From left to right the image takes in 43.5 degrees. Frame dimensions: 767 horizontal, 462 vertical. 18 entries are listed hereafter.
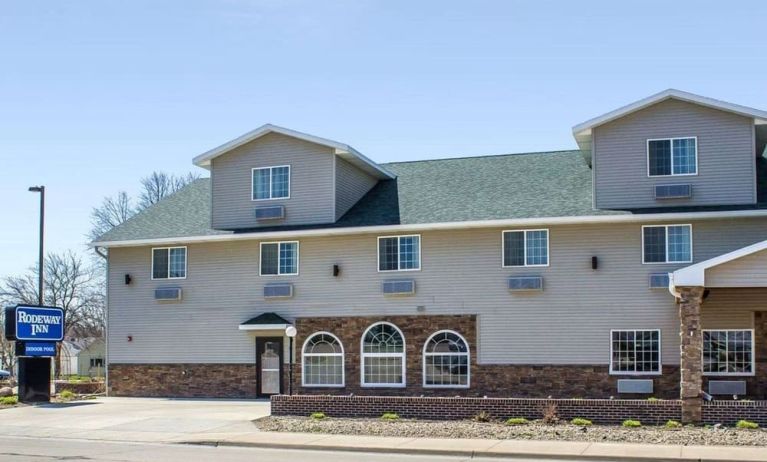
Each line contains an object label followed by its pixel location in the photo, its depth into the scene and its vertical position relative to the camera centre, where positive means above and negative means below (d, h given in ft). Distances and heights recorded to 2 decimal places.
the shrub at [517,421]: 71.26 -9.09
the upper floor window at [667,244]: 88.89 +5.07
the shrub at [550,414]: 71.05 -8.59
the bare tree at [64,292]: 224.33 +1.97
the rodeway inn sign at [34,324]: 99.51 -2.46
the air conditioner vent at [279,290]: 101.71 +1.00
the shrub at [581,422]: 69.96 -9.00
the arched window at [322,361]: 100.07 -6.45
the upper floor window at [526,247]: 93.40 +4.98
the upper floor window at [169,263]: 107.86 +4.17
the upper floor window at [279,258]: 102.53 +4.43
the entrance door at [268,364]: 103.04 -6.93
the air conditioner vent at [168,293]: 106.42 +0.75
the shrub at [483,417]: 73.24 -8.98
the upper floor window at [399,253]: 97.81 +4.70
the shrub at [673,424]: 67.77 -8.95
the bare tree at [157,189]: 223.51 +25.99
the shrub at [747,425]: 66.28 -8.75
